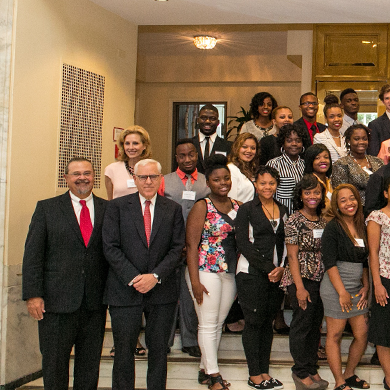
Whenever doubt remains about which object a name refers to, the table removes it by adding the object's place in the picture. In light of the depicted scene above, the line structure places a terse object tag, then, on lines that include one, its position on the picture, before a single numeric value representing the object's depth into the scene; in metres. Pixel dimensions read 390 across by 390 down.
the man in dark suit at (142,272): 3.24
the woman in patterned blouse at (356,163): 4.16
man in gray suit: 4.10
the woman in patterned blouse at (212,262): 3.68
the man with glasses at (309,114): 5.01
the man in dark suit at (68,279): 3.18
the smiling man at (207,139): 4.60
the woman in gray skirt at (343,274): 3.56
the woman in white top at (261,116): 5.20
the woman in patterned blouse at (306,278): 3.64
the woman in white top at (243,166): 4.18
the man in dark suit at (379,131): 4.75
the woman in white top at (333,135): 4.62
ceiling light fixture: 8.12
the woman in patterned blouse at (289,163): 4.22
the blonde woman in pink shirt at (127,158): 4.12
